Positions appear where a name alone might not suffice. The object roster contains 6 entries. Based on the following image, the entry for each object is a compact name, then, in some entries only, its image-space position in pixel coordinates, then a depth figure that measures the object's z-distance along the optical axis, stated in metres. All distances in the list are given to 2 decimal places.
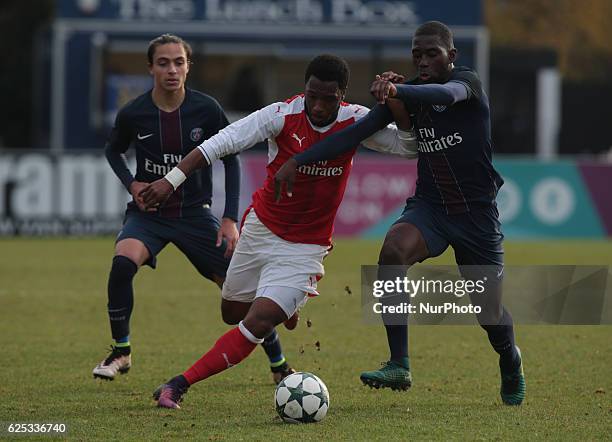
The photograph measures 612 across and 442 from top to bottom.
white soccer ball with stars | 13.32
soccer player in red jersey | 13.76
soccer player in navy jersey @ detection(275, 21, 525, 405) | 14.38
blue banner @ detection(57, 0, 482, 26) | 53.78
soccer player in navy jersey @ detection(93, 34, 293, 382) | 16.36
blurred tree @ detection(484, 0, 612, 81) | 78.94
